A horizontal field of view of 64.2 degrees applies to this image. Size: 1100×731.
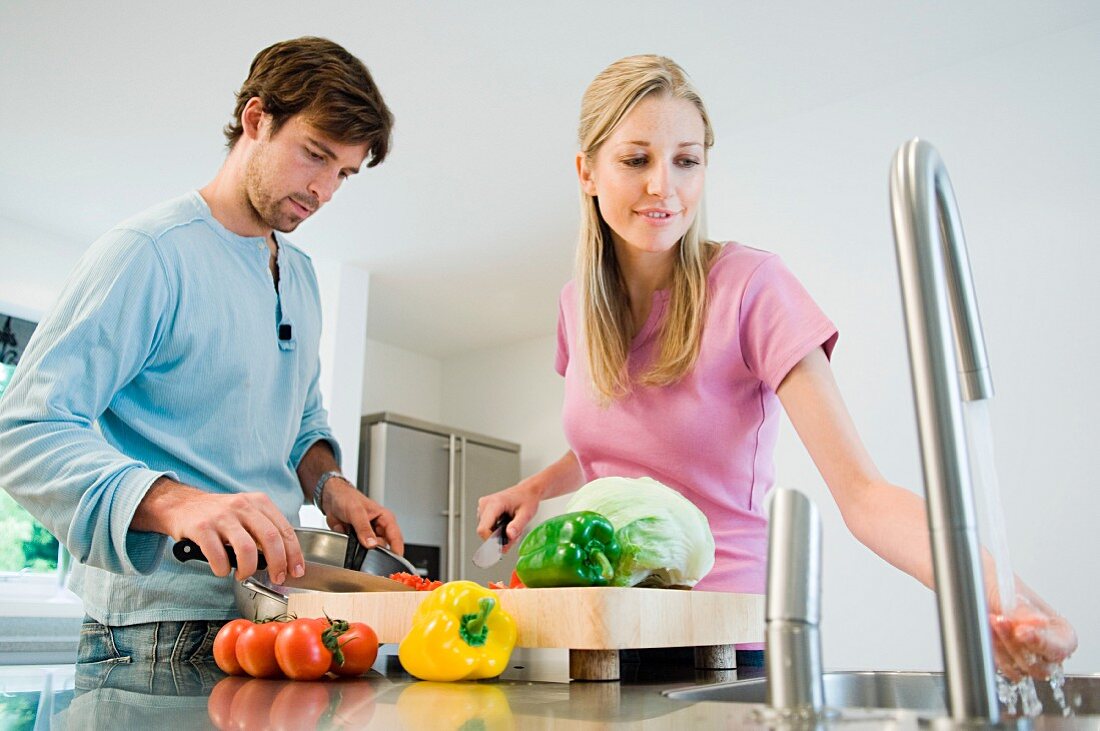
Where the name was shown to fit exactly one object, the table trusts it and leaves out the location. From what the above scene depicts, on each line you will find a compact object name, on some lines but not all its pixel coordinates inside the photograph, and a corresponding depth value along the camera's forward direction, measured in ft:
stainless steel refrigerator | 15.37
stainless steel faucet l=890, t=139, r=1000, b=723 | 1.31
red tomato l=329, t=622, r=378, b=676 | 3.01
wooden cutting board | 2.73
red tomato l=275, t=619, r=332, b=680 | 2.90
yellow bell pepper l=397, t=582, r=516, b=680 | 2.80
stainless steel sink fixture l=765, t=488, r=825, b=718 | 1.41
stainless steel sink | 3.08
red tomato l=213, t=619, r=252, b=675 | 3.17
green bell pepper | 2.95
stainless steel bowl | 3.71
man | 3.29
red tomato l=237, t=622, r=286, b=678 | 3.01
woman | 3.81
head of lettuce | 3.18
